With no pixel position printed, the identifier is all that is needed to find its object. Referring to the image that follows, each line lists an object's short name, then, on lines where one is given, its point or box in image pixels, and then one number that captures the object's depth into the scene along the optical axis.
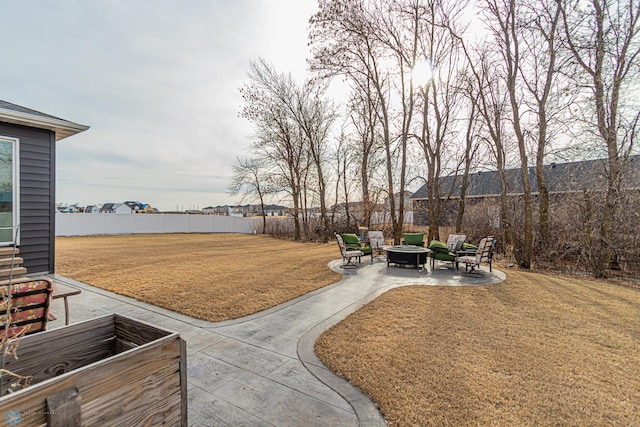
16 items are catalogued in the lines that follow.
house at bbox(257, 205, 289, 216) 27.64
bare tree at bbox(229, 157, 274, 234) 23.14
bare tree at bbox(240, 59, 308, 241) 16.58
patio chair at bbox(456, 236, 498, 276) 6.84
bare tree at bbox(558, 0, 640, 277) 7.16
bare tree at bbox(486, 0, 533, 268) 8.05
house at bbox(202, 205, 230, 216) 39.03
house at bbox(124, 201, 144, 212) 40.97
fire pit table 7.64
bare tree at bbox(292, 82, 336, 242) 17.02
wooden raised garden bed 0.98
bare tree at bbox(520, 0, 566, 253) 7.82
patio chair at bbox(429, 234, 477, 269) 7.88
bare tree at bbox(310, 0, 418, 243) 10.86
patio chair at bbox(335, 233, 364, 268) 7.88
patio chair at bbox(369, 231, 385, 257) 9.70
